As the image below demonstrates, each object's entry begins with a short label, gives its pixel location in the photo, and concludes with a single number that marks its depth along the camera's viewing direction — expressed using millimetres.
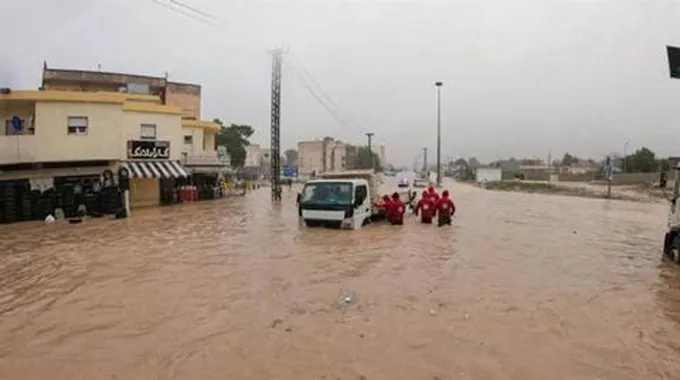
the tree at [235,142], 70000
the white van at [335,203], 19219
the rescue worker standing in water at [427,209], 22000
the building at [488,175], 97219
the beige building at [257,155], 114262
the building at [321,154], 119125
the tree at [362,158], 114325
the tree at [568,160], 160812
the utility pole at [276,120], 41094
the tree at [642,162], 89750
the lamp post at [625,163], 93562
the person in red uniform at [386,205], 21484
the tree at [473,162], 180275
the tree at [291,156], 142988
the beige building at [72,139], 23827
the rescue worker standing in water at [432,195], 22188
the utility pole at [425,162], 128000
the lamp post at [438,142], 65500
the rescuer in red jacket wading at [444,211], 21766
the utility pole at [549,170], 94588
